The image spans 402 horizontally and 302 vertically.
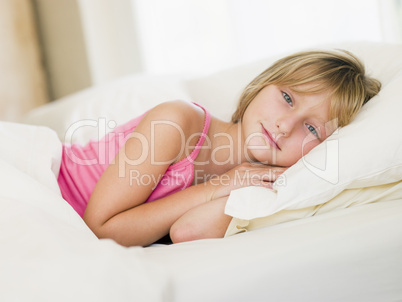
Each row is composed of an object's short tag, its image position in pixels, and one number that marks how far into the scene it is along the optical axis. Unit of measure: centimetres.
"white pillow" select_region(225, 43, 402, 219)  90
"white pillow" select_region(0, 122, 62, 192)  108
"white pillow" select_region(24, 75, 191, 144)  158
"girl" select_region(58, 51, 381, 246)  102
